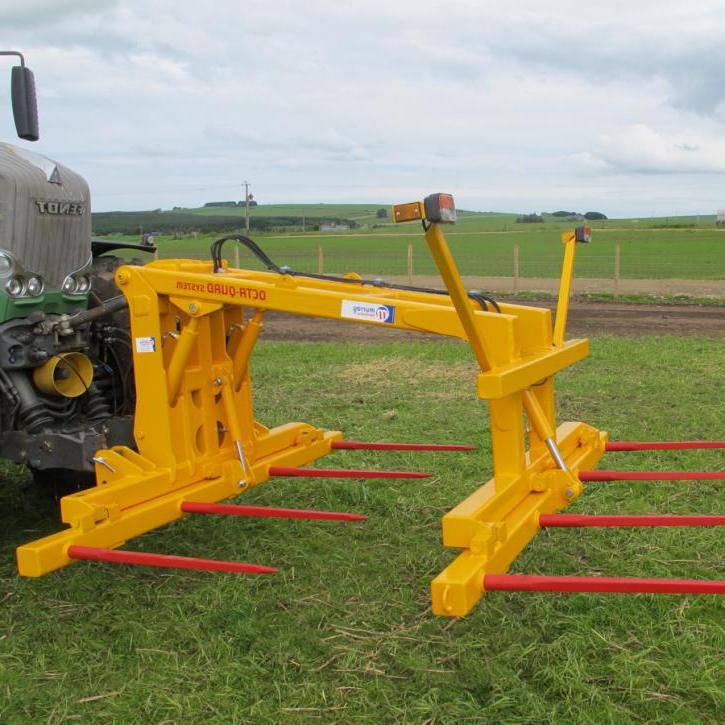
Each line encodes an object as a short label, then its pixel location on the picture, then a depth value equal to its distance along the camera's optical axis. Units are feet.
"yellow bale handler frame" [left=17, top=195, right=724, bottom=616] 10.67
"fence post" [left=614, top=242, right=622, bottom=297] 67.70
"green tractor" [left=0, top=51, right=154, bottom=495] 13.84
